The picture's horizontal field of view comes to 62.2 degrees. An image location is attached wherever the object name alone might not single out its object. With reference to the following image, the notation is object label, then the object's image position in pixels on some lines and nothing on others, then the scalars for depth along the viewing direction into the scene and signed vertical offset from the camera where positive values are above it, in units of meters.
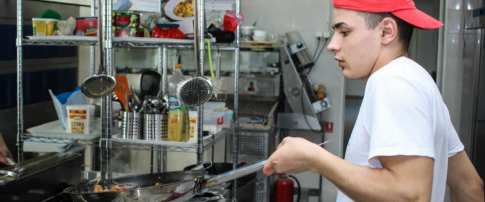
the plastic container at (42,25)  1.84 +0.21
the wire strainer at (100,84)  1.57 -0.05
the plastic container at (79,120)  1.87 -0.23
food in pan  1.33 -0.39
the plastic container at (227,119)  2.07 -0.23
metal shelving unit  1.60 +0.06
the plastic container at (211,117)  1.90 -0.21
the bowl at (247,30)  3.26 +0.36
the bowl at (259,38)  3.21 +0.29
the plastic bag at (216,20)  2.00 +0.27
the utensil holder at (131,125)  1.69 -0.22
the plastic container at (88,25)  1.81 +0.21
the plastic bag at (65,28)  1.87 +0.20
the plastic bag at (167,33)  1.76 +0.17
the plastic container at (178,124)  1.67 -0.21
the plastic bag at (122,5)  1.75 +0.30
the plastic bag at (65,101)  1.96 -0.15
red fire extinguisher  3.06 -0.88
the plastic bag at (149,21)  1.83 +0.24
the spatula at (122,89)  1.75 -0.08
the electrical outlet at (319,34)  3.38 +0.34
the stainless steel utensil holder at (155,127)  1.67 -0.23
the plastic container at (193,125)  1.74 -0.22
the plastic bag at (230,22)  2.00 +0.26
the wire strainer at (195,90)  1.52 -0.06
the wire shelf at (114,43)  1.75 +0.13
